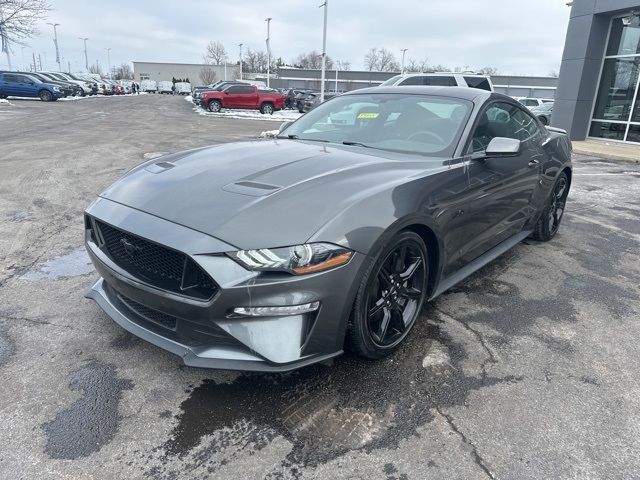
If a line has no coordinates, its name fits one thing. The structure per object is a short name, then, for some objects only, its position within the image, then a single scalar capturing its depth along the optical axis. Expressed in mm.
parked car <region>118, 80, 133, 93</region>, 55906
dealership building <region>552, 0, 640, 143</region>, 14992
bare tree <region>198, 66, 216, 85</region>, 81688
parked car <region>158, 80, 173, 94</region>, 62875
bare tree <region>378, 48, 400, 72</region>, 97562
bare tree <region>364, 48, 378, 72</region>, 99375
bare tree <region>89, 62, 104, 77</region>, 126869
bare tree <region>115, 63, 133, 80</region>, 108575
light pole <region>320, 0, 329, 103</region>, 31453
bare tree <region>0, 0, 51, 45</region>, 34719
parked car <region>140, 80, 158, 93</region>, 65625
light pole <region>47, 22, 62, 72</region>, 71875
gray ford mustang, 2092
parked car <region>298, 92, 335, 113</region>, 30531
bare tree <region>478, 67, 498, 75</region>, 87812
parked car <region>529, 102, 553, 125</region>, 21906
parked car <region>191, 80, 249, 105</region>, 26859
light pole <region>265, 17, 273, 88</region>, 51500
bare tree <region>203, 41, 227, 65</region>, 100625
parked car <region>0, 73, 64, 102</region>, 29156
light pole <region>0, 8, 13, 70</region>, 34969
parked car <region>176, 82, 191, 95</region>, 60938
